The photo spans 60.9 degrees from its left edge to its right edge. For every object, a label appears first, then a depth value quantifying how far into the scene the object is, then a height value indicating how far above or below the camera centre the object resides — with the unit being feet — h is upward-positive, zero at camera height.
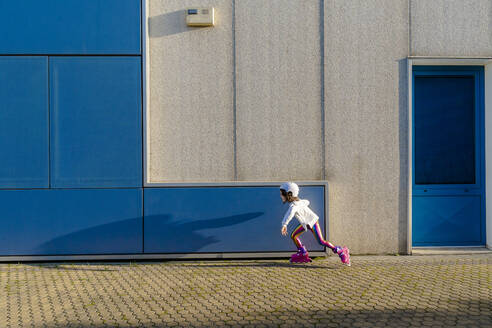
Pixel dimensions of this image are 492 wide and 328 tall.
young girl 20.31 -2.77
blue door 24.58 -0.02
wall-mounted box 22.68 +7.81
